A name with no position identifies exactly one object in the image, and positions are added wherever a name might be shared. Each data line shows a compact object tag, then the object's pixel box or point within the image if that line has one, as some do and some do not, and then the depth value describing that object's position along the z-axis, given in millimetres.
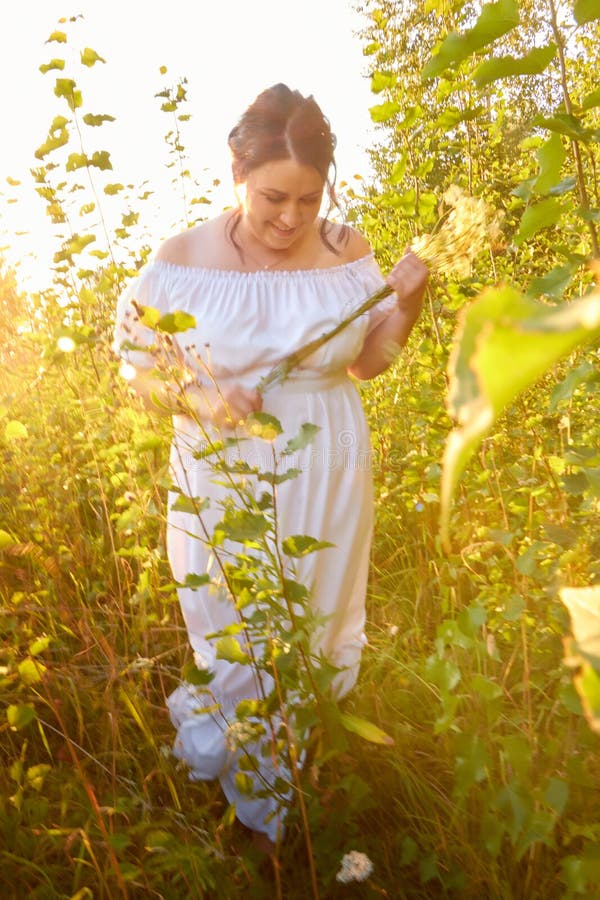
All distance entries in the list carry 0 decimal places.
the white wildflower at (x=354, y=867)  1538
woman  2195
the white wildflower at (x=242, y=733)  1587
